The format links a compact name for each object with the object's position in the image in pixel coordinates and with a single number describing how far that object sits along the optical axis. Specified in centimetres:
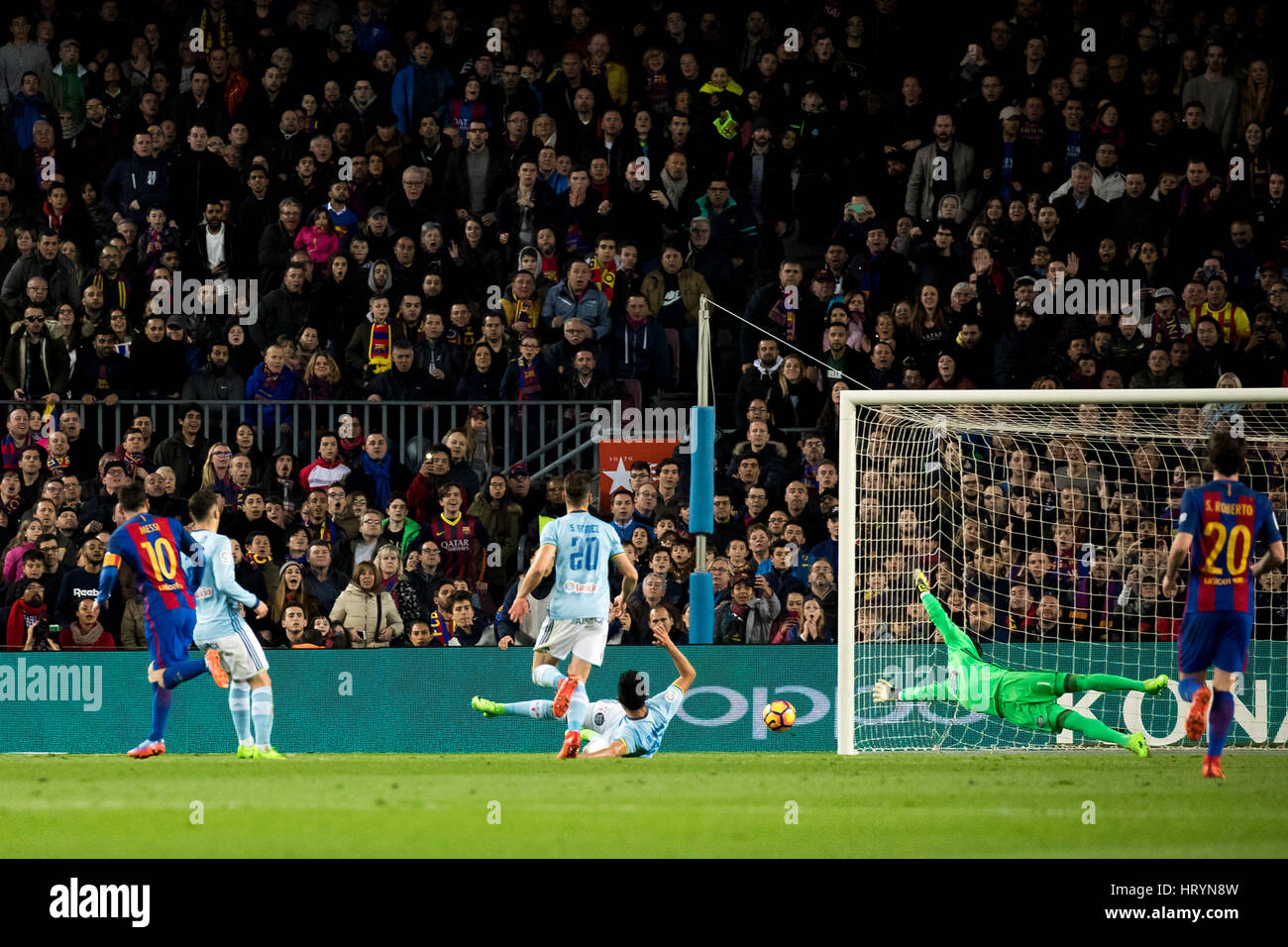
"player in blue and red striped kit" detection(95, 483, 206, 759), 1141
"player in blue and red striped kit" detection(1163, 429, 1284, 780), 1000
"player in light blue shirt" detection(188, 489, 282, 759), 1154
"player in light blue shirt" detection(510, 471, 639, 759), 1147
